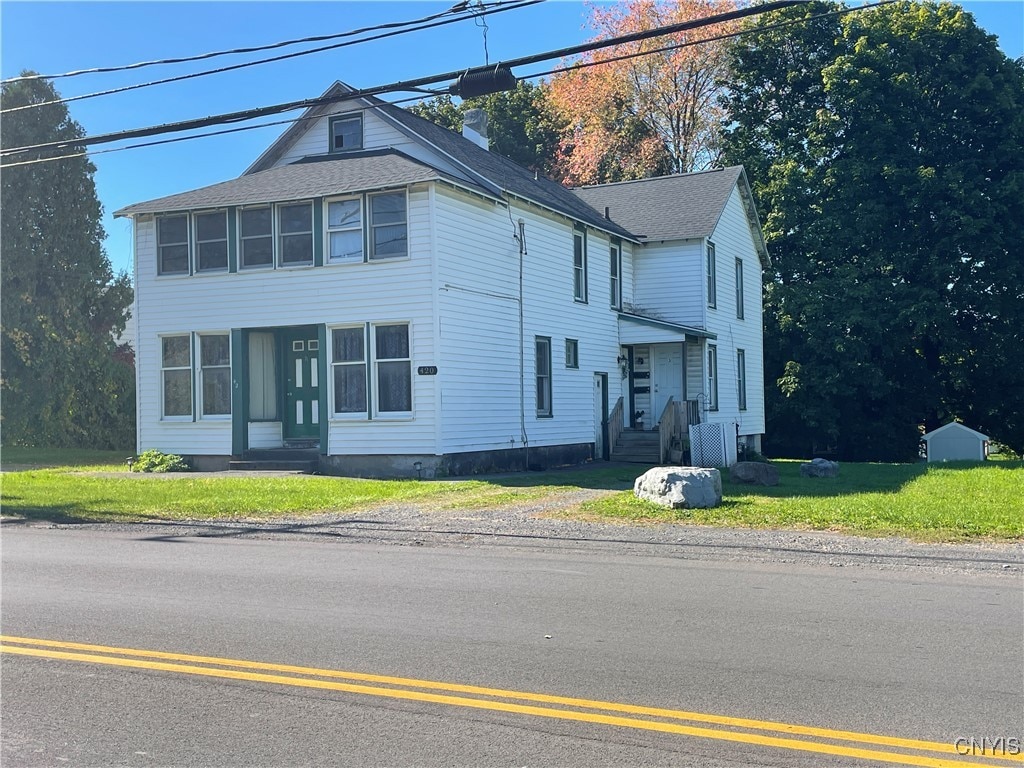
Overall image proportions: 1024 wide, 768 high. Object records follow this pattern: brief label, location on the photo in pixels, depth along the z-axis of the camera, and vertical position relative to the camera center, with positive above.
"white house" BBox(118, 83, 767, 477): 21.11 +2.38
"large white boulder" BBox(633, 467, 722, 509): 14.95 -1.06
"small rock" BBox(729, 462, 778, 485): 18.44 -1.07
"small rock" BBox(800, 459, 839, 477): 20.50 -1.13
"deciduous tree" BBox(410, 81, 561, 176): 50.22 +14.61
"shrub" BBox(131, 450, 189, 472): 23.17 -0.87
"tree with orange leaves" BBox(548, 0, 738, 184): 42.91 +13.29
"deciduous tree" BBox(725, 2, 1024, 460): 32.91 +5.80
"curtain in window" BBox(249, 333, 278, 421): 23.20 +1.01
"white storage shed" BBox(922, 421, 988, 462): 29.34 -0.96
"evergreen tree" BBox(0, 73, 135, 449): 35.84 +5.51
